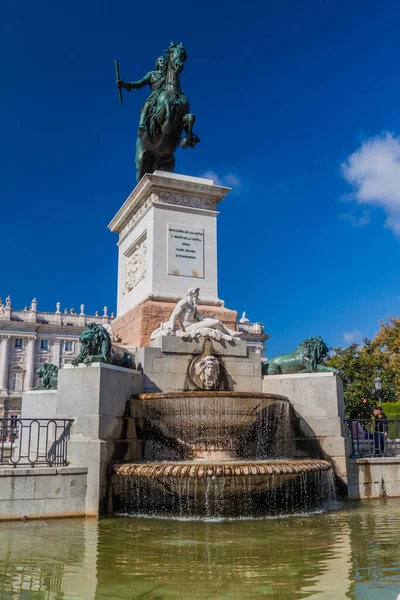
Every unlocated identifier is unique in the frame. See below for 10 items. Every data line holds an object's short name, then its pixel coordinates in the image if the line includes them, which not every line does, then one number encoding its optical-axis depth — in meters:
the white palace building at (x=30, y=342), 99.79
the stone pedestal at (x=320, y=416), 11.55
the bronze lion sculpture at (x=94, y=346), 10.71
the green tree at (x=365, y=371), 34.25
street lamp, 22.52
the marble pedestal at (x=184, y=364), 11.75
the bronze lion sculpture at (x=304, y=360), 12.41
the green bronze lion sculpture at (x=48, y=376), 13.10
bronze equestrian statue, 15.25
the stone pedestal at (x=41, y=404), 11.99
